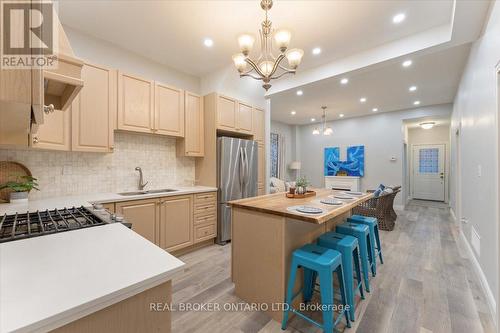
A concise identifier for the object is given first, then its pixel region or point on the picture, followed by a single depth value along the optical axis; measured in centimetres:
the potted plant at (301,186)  255
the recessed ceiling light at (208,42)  280
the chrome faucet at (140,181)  311
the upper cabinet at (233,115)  350
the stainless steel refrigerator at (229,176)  341
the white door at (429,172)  736
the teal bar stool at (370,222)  248
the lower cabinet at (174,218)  255
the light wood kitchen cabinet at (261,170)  418
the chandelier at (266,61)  192
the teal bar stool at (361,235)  212
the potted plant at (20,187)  209
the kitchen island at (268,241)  173
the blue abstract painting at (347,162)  686
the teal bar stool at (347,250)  173
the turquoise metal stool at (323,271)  149
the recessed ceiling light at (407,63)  333
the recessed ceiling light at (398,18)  233
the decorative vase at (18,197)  209
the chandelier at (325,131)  596
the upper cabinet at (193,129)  342
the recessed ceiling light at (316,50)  301
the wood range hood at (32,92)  52
